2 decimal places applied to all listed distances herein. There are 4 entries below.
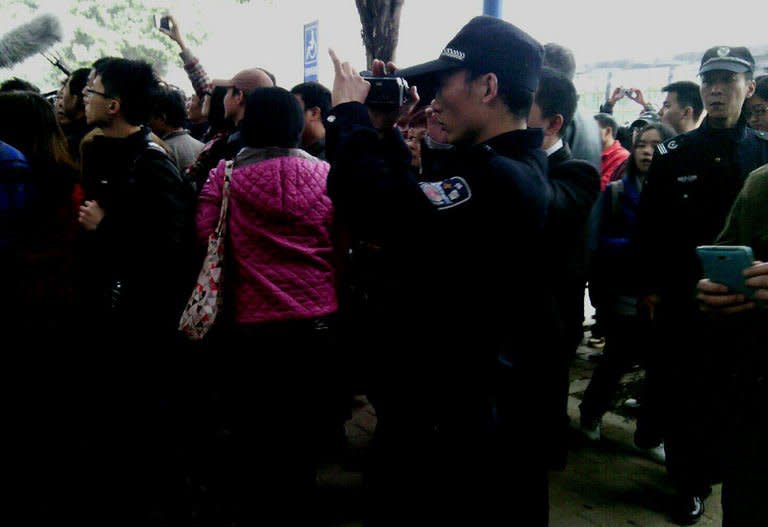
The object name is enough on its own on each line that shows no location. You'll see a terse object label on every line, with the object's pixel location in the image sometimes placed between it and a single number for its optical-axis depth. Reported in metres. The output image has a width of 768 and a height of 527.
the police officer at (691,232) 3.04
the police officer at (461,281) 1.55
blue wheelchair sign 7.05
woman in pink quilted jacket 2.71
